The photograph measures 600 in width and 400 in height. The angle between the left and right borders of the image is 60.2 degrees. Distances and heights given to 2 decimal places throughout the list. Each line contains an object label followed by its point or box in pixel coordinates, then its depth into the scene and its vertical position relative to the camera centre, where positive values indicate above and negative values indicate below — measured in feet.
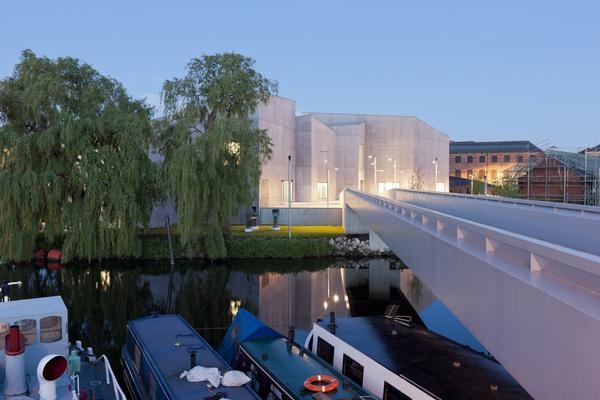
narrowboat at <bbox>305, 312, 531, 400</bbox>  30.78 -12.51
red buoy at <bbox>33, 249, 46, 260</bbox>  121.60 -16.59
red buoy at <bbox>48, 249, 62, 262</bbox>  119.55 -16.35
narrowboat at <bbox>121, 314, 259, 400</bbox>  32.07 -13.18
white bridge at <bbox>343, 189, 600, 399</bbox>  14.07 -4.39
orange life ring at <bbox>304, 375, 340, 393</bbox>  32.40 -12.87
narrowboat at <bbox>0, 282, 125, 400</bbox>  27.84 -10.55
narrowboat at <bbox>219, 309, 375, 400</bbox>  32.65 -13.45
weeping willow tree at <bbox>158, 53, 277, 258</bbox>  113.29 +8.79
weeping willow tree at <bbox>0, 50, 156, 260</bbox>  108.68 +4.44
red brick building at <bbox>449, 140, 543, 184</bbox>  321.93 +14.48
